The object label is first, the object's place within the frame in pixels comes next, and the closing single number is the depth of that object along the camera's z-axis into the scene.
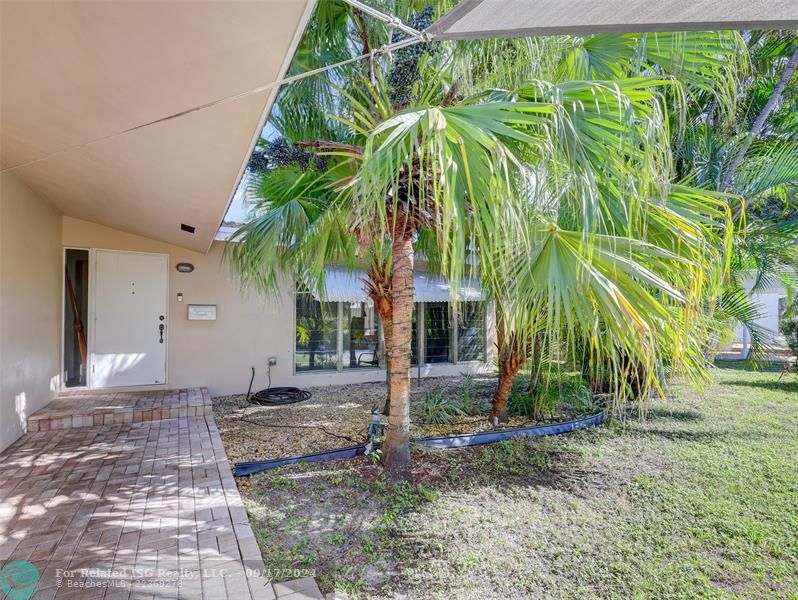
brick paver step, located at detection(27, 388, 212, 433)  7.67
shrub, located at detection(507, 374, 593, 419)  9.17
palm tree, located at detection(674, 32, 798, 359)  8.03
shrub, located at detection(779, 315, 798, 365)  14.06
